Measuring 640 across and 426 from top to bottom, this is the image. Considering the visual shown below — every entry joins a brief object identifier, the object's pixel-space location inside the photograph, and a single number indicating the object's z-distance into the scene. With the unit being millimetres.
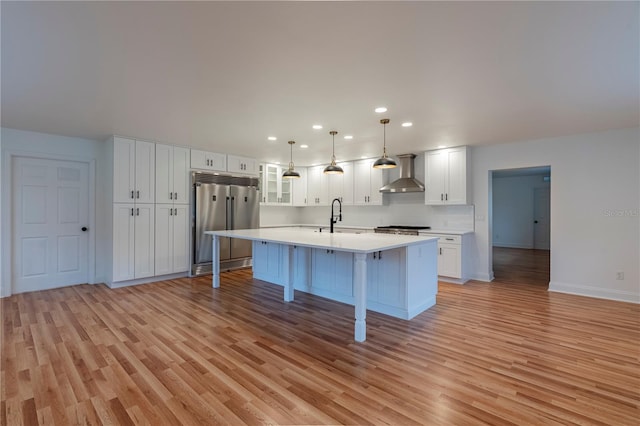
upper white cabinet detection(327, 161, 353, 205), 6766
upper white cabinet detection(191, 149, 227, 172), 5580
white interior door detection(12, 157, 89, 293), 4383
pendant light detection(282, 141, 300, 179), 4645
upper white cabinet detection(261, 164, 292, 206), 7010
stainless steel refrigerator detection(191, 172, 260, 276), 5566
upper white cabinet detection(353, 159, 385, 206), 6324
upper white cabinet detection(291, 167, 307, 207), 7531
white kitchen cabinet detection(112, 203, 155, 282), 4680
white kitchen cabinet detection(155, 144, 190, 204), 5141
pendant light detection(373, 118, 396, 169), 3789
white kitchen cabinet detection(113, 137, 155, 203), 4672
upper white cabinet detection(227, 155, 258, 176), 6092
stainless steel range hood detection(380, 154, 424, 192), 5738
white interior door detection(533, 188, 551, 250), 9062
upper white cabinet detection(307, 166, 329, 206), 7293
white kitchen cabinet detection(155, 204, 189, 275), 5141
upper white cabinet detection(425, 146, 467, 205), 5254
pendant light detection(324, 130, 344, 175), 4301
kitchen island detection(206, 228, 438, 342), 2904
